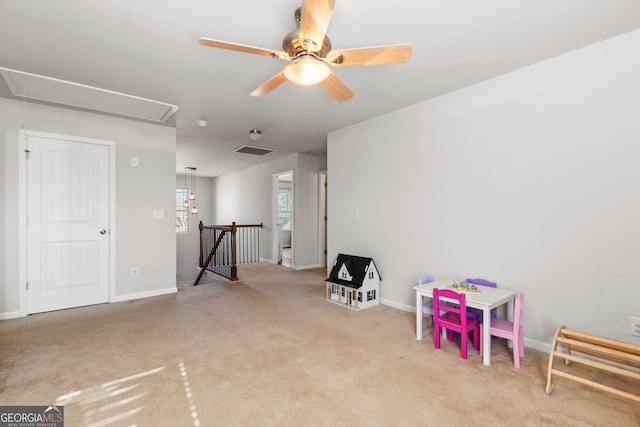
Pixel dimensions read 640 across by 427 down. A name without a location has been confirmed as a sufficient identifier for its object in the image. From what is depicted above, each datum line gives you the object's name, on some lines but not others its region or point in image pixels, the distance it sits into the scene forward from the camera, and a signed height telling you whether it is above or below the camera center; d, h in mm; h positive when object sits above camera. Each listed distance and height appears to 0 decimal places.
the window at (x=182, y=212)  9508 +84
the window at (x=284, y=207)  10048 +263
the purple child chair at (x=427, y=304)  2768 -889
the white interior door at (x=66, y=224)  3309 -106
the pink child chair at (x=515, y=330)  2164 -880
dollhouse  3497 -839
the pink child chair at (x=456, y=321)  2301 -893
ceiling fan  1595 +937
